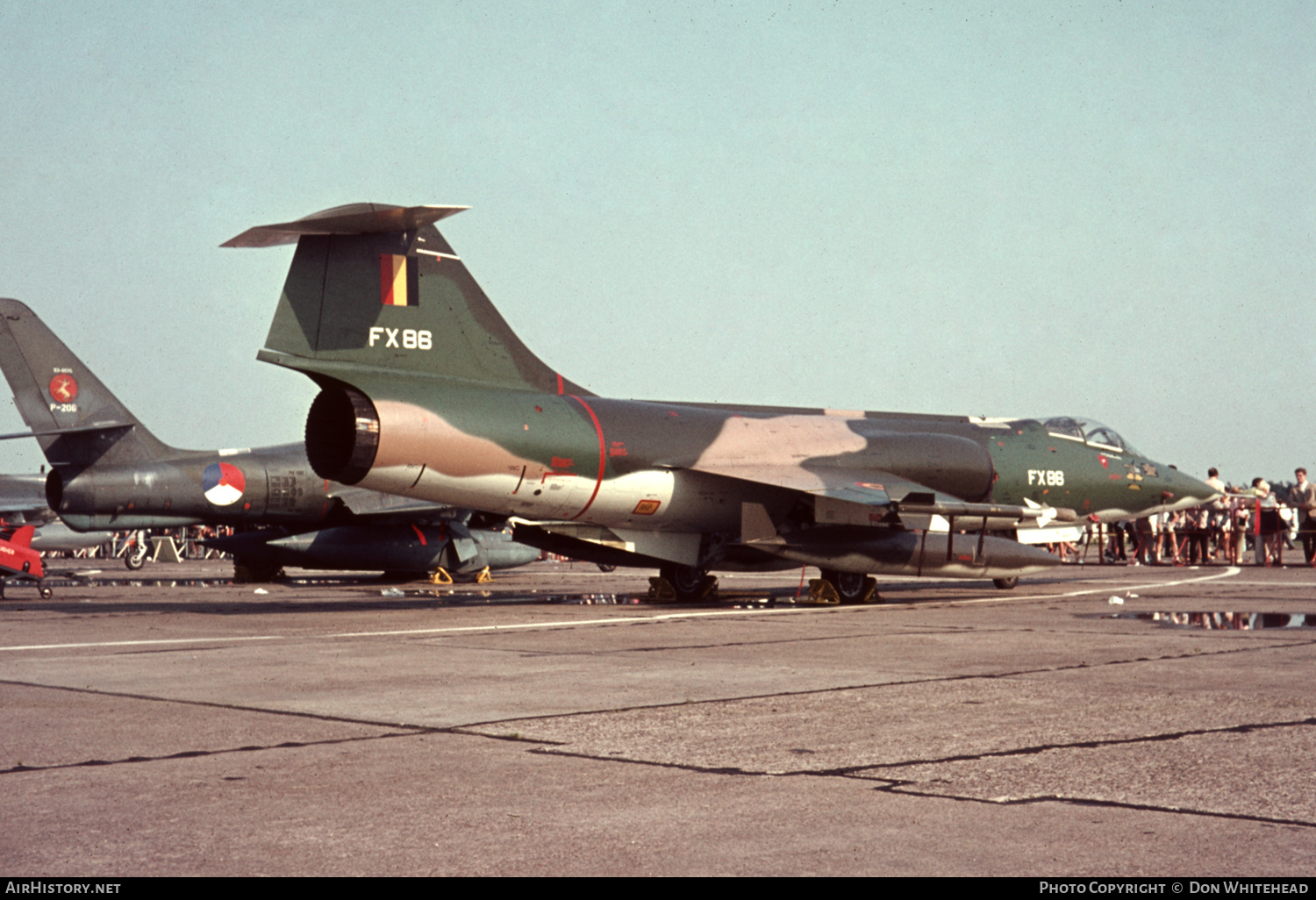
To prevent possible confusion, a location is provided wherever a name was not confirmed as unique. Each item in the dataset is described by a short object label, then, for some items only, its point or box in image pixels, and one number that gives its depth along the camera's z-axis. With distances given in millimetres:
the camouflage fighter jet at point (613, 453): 13031
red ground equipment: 19266
